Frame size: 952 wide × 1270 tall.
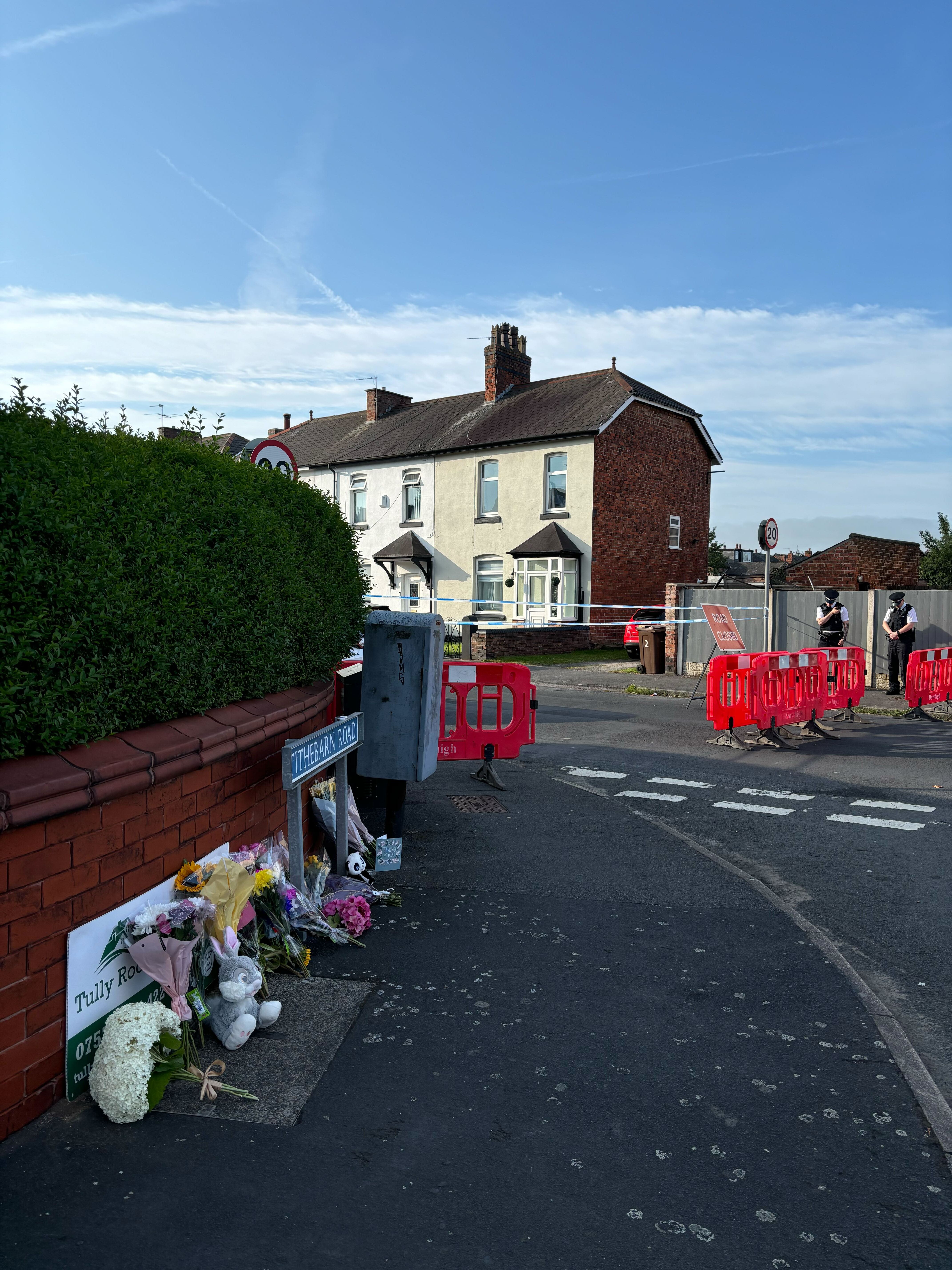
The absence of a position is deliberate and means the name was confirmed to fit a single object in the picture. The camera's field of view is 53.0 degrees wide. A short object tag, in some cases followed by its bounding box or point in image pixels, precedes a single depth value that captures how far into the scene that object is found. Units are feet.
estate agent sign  10.69
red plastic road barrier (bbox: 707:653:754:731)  36.60
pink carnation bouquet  16.20
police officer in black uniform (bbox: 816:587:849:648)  53.88
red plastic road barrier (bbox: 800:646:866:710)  43.75
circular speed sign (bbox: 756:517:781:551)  54.85
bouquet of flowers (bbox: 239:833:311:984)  14.33
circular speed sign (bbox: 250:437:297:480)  24.73
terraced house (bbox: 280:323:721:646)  94.89
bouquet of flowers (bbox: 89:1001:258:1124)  10.34
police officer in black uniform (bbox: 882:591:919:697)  53.78
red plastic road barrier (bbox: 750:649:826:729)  37.42
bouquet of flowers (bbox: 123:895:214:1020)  11.58
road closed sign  47.29
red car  71.00
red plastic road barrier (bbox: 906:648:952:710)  46.26
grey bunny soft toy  12.14
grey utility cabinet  19.98
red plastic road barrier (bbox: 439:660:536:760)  27.50
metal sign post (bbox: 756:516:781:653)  54.54
